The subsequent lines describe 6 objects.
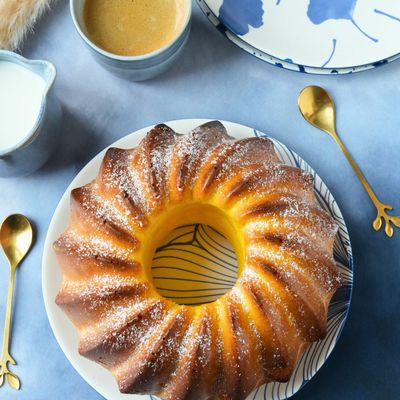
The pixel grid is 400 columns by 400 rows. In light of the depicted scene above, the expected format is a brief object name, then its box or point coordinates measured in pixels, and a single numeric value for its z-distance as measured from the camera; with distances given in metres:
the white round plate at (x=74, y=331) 0.62
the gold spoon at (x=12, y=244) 0.67
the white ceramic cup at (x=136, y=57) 0.64
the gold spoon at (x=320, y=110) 0.70
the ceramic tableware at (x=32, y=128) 0.63
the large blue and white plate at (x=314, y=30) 0.69
